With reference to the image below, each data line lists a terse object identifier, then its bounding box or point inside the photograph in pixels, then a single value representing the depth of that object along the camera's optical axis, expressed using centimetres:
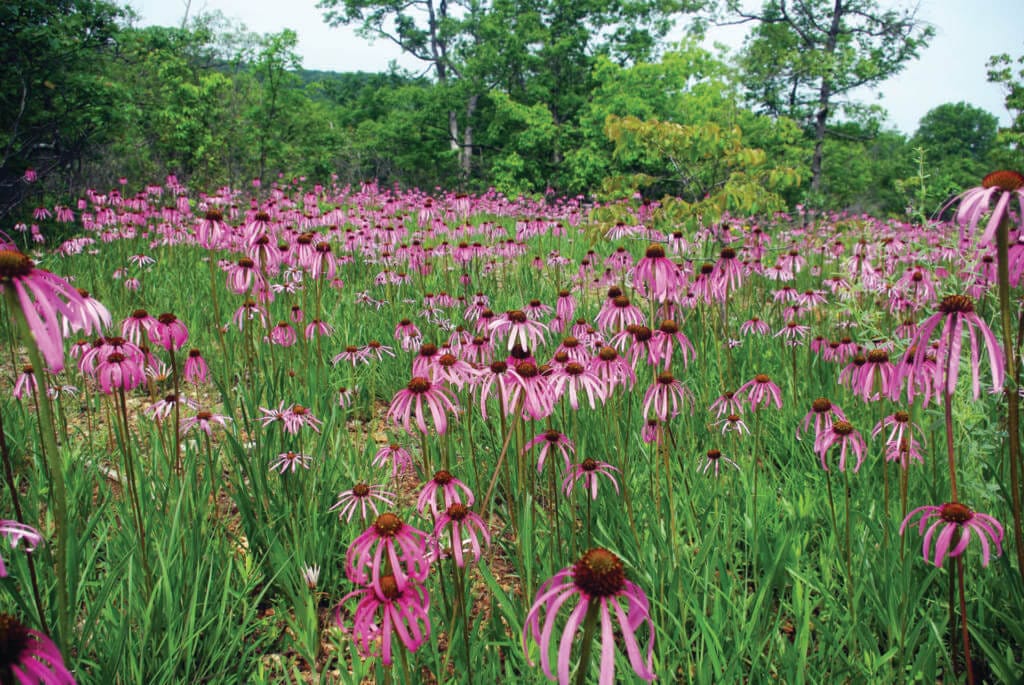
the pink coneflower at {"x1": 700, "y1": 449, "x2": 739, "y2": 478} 212
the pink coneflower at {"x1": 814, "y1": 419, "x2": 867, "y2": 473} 161
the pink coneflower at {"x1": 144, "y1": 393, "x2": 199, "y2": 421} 207
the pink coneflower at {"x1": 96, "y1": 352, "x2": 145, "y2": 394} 171
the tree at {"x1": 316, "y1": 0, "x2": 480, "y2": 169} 2867
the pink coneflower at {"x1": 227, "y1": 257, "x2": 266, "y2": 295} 241
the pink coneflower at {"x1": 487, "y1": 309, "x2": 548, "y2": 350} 186
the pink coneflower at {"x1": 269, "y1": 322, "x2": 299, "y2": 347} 308
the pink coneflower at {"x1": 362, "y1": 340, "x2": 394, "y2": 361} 329
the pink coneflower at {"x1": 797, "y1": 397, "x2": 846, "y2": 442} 187
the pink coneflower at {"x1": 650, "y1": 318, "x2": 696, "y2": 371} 194
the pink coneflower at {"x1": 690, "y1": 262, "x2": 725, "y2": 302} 272
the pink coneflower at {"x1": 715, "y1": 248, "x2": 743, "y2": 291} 277
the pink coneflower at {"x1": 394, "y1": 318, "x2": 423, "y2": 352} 342
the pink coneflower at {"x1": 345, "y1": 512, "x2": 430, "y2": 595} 106
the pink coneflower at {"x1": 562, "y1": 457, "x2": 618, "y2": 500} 171
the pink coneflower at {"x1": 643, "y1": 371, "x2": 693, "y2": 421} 178
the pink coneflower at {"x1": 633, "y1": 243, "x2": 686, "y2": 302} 220
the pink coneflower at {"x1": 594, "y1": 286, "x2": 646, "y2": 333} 237
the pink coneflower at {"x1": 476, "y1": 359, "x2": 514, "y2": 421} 154
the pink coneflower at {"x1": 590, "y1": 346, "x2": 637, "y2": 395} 173
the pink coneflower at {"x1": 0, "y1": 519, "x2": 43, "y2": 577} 93
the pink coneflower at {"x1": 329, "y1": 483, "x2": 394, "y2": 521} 173
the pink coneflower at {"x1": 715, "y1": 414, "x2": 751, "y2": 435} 226
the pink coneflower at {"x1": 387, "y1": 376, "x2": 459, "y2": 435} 158
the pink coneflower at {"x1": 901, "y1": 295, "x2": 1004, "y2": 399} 99
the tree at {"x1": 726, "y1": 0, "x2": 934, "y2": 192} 1852
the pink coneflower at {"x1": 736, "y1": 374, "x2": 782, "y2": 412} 225
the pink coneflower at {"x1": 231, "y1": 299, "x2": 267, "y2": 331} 219
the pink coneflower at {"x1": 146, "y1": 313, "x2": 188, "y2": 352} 195
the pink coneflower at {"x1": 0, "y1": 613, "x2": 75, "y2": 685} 70
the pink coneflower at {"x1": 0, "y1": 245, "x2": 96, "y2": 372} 80
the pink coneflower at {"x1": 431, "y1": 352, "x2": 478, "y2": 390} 184
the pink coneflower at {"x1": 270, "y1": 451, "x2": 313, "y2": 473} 218
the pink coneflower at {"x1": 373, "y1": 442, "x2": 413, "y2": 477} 213
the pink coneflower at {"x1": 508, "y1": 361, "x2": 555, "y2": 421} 149
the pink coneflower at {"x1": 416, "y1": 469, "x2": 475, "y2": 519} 142
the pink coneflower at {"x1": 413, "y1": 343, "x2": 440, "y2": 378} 187
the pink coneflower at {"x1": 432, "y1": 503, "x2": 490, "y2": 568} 125
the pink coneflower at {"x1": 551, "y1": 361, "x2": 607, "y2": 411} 161
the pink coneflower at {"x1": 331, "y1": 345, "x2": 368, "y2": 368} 318
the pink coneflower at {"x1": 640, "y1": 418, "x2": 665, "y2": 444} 210
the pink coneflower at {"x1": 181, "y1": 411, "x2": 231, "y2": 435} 217
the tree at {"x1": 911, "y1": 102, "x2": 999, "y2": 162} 5491
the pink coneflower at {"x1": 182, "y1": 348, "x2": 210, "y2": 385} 246
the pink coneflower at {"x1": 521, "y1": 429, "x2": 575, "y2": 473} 157
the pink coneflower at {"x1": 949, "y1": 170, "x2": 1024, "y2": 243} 92
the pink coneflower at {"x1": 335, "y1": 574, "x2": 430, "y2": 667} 106
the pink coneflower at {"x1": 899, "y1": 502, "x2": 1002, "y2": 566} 121
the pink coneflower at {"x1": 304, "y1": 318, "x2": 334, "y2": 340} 348
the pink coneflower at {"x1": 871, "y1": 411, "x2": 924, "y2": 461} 168
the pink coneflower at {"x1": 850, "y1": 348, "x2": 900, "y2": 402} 187
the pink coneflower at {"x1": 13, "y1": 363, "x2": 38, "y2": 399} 211
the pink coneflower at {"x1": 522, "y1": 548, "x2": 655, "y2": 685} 73
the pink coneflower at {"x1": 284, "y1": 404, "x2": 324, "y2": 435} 232
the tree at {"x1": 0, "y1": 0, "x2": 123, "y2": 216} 898
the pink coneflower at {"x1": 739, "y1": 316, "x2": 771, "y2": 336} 373
